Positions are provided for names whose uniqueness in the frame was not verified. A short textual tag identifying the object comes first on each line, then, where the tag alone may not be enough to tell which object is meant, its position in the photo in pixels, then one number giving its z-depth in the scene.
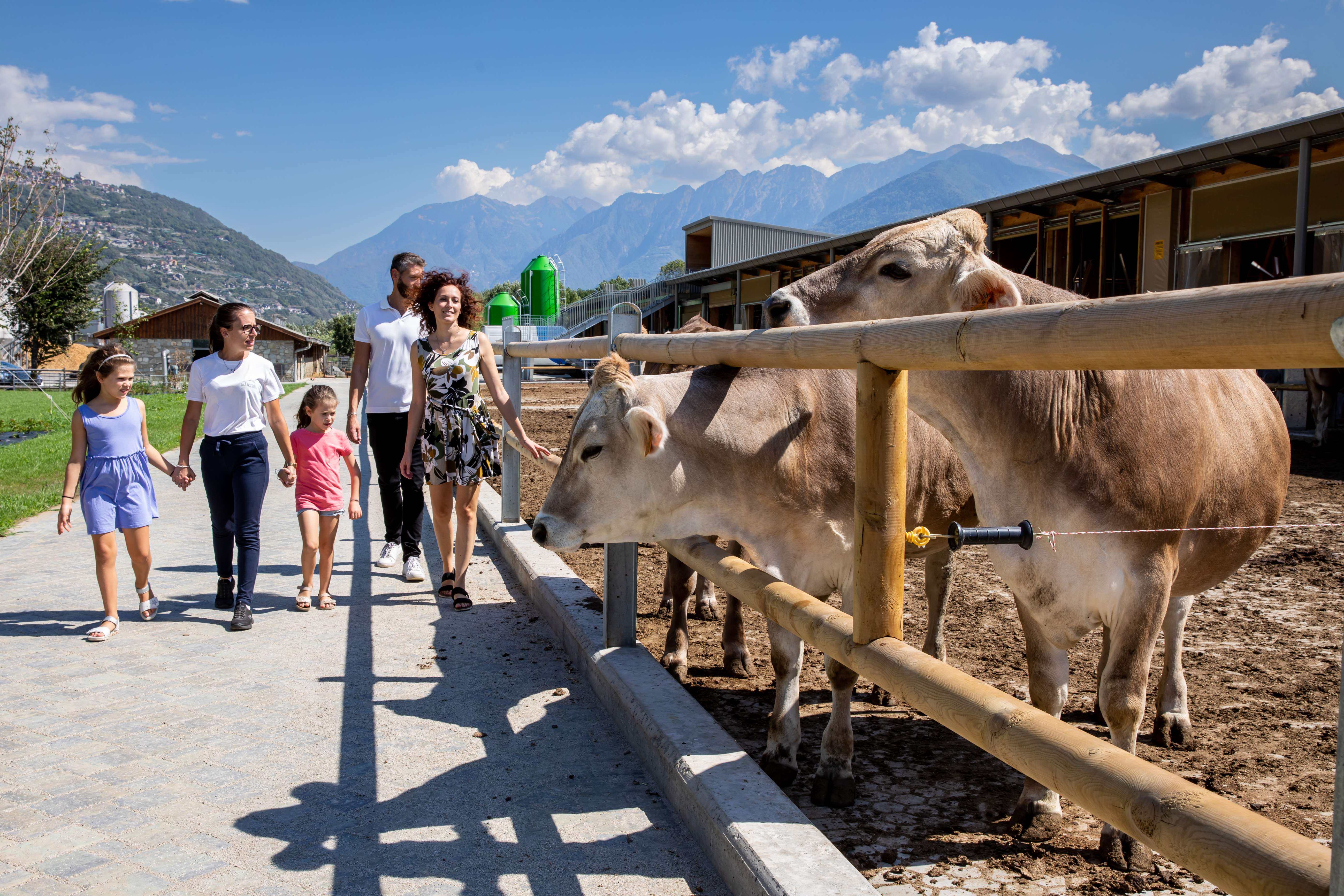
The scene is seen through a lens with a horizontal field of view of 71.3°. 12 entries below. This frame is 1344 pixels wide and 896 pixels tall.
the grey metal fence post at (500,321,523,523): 7.05
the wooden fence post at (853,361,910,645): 1.97
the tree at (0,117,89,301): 20.31
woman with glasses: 5.30
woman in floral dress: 5.49
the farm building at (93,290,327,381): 64.75
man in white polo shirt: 6.06
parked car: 39.62
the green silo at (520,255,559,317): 54.25
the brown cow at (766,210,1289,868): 2.65
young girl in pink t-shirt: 5.50
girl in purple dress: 4.86
